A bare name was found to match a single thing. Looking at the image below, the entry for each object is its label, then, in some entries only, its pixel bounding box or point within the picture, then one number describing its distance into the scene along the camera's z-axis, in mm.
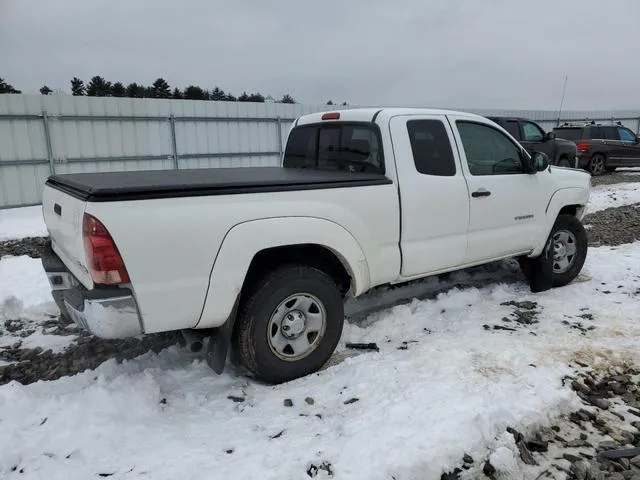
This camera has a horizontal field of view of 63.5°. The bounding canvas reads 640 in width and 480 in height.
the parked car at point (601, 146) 18062
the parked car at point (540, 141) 14758
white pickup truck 2986
